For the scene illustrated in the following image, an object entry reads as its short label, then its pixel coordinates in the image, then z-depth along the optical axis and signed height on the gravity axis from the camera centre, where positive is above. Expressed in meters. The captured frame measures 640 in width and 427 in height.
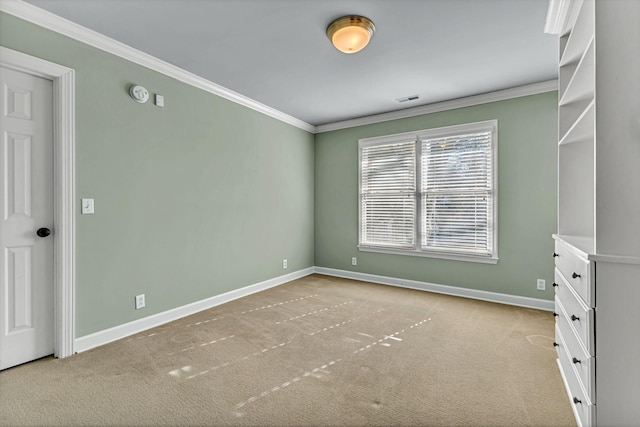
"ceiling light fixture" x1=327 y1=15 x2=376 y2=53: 2.33 +1.41
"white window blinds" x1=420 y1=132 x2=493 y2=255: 3.93 +0.25
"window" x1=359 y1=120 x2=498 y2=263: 3.94 +0.27
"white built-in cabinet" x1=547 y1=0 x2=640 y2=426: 1.37 -0.11
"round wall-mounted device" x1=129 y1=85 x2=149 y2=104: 2.83 +1.10
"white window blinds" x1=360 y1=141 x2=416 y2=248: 4.51 +0.26
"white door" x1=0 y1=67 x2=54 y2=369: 2.20 -0.05
